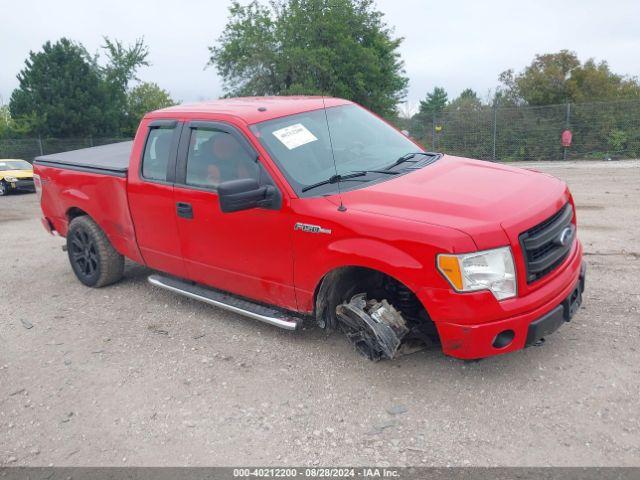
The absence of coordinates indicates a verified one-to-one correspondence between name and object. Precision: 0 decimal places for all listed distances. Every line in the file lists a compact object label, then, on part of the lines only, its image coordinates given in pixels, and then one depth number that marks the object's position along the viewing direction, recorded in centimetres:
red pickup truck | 328
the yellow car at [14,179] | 1777
